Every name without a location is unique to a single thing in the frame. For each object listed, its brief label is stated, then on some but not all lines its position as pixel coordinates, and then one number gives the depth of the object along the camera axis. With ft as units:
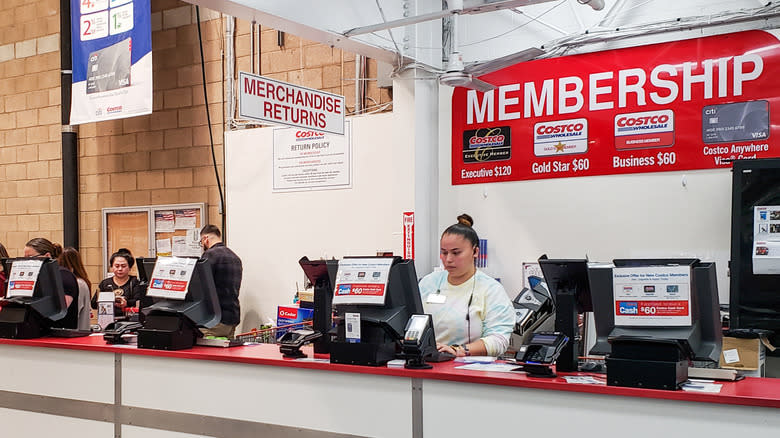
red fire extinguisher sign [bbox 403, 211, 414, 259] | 21.03
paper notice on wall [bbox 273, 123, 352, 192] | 22.75
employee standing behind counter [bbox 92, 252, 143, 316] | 24.49
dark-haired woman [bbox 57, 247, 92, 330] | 18.03
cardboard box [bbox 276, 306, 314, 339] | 21.15
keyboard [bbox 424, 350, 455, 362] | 11.32
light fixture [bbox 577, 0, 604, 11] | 14.45
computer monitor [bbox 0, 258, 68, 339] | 14.69
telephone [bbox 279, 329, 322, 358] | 11.89
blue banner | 21.40
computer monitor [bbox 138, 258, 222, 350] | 12.88
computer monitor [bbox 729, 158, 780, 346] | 15.40
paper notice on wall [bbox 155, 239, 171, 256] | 27.58
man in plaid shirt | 21.42
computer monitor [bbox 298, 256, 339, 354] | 12.34
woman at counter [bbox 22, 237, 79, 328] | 15.70
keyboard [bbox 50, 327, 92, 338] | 14.93
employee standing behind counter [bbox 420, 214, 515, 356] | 13.24
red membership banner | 16.89
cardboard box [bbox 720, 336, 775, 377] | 14.24
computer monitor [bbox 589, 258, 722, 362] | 9.30
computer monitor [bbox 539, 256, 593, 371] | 10.35
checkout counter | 8.87
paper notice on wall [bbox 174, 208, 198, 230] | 26.89
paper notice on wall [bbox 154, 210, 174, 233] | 27.50
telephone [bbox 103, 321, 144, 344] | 13.82
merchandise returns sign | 17.42
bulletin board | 26.91
